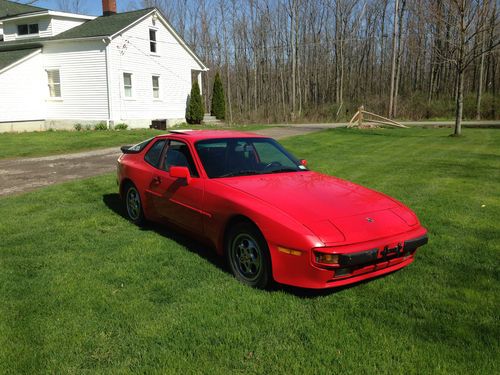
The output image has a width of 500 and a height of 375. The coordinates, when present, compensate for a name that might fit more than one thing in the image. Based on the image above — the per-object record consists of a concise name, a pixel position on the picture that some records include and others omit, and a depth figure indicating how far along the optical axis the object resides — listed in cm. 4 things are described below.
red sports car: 355
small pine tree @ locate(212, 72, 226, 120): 3250
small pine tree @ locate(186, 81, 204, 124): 2833
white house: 2217
